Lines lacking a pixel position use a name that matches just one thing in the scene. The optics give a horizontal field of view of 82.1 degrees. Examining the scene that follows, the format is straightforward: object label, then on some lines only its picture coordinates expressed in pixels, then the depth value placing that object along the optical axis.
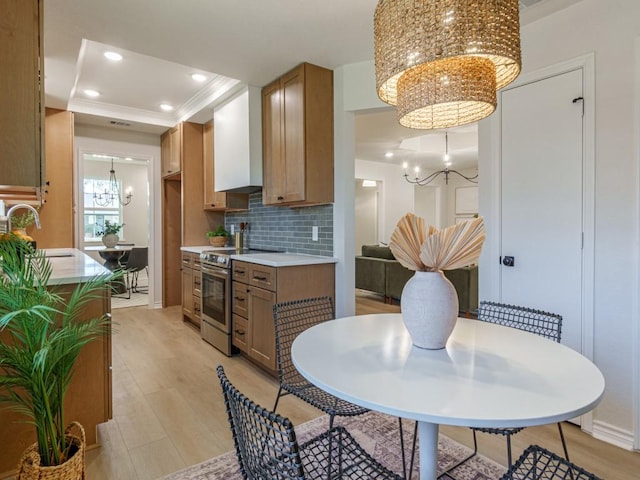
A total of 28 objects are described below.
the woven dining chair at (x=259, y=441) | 0.77
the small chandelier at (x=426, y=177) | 7.39
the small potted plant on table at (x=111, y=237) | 6.20
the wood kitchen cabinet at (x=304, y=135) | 3.11
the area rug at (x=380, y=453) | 1.77
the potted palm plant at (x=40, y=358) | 1.39
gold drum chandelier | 1.22
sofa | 4.86
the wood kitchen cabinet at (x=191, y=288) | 4.21
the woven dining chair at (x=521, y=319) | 1.67
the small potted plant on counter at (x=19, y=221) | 3.14
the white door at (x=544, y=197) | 2.19
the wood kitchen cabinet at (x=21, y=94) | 1.77
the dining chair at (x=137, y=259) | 6.37
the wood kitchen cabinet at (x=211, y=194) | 4.41
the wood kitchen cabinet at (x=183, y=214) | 4.85
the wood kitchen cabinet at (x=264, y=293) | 2.82
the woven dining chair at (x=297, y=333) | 1.56
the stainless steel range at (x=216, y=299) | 3.41
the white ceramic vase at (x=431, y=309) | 1.24
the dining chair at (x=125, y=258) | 6.44
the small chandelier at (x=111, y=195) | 8.56
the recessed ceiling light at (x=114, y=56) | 3.16
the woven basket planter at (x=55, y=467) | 1.43
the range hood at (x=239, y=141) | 3.65
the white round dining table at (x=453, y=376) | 0.87
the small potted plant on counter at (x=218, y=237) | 4.73
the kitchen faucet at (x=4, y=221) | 2.42
